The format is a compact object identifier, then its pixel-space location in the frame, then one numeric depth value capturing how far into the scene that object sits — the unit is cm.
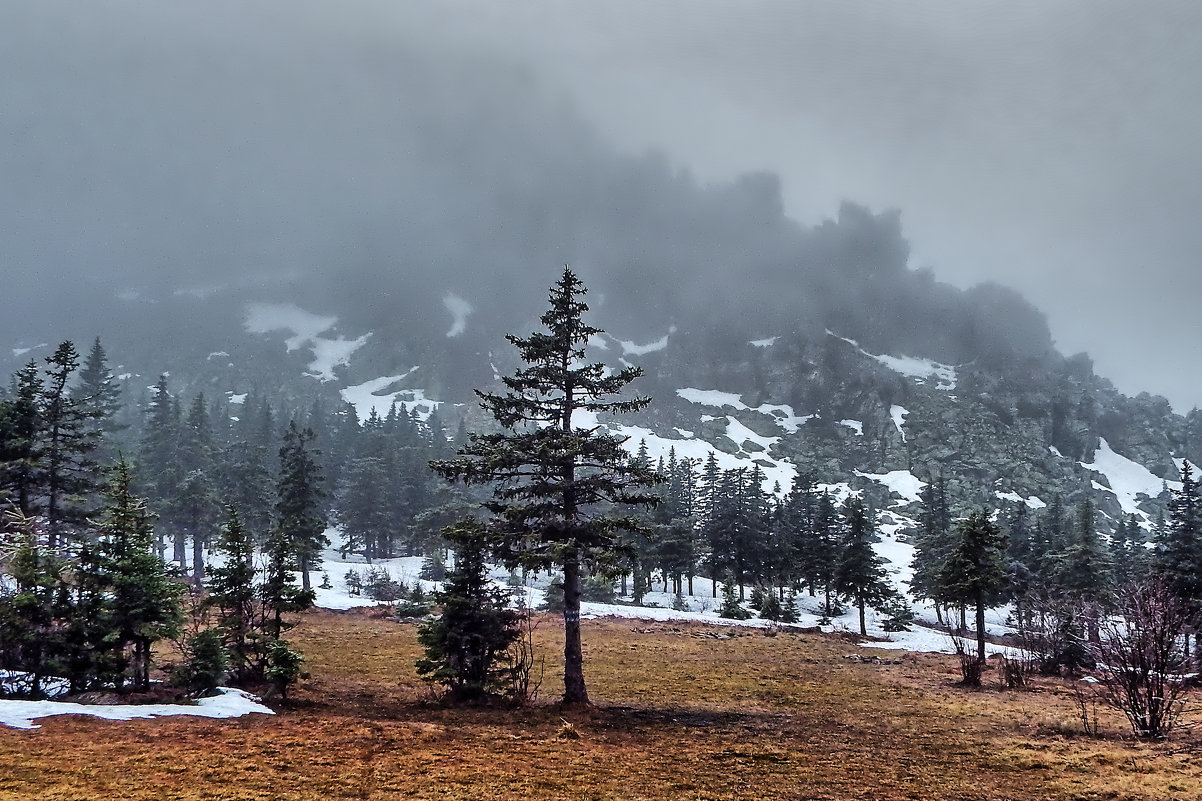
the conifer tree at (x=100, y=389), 5672
